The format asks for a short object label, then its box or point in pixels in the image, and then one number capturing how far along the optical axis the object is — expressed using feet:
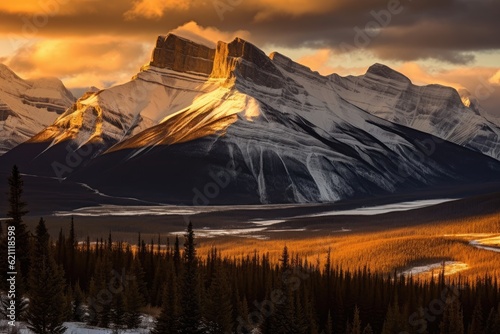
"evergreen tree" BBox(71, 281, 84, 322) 260.21
